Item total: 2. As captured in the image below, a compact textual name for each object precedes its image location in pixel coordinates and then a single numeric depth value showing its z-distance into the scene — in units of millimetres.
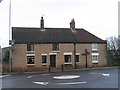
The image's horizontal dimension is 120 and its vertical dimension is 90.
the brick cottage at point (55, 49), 23124
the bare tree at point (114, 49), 28604
